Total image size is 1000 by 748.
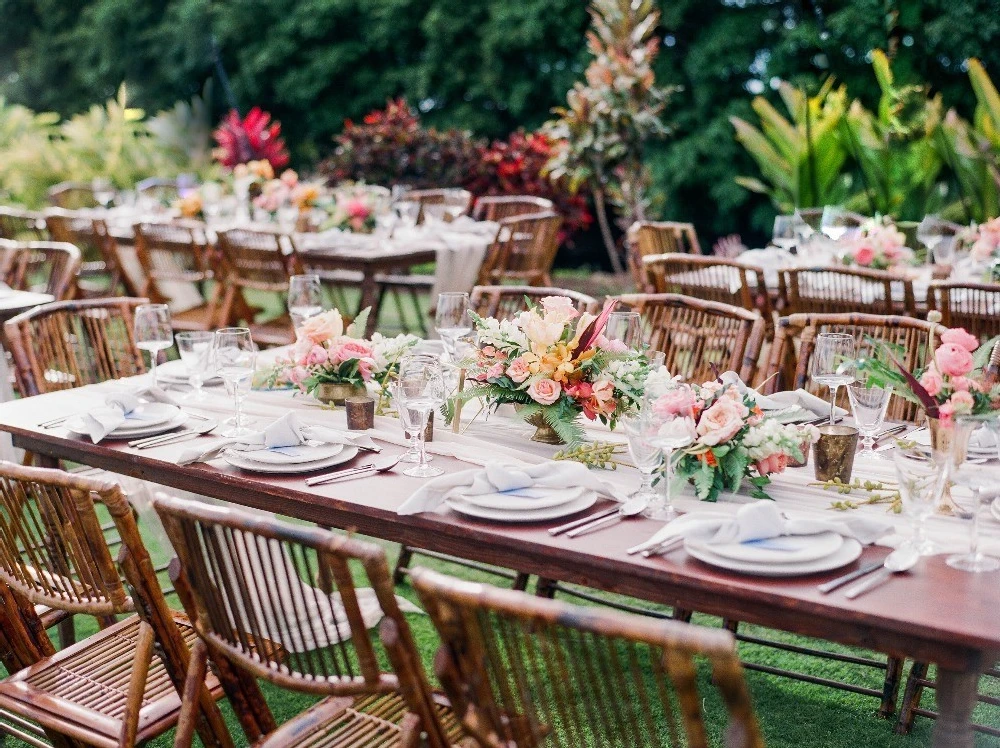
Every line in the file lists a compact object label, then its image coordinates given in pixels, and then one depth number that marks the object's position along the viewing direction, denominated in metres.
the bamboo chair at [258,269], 5.36
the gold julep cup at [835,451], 2.04
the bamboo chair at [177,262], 5.88
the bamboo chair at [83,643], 1.89
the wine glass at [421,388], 2.09
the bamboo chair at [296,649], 1.53
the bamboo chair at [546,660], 1.15
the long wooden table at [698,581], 1.46
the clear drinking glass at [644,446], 1.87
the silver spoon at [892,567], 1.56
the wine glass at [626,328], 2.46
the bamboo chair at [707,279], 4.12
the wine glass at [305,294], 3.18
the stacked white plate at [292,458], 2.16
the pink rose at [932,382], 1.89
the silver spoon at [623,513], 1.82
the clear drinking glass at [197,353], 2.66
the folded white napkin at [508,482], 1.95
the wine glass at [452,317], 2.67
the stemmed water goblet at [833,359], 2.26
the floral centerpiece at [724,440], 1.95
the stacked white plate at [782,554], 1.61
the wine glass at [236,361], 2.44
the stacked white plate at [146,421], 2.43
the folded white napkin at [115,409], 2.41
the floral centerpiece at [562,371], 2.25
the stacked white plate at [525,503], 1.86
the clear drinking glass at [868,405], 2.12
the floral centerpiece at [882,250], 4.41
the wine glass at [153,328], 2.68
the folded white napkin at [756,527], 1.69
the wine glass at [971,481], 1.65
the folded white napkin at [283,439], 2.26
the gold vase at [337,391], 2.62
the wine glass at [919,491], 1.64
